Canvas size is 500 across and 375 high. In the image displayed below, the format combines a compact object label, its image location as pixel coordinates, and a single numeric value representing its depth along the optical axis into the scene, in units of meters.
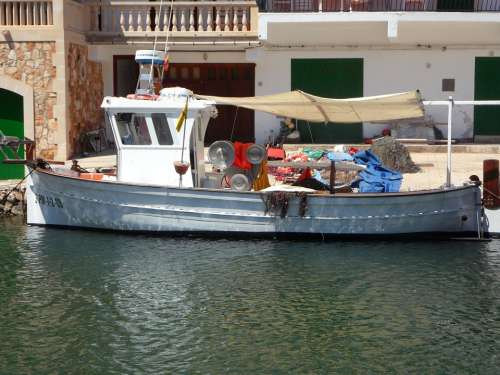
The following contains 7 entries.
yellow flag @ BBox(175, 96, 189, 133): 15.59
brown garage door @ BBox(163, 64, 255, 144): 24.67
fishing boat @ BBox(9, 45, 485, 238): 15.65
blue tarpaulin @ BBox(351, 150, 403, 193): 16.30
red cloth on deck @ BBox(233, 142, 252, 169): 16.34
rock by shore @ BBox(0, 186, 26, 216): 18.83
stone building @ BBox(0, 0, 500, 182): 21.69
